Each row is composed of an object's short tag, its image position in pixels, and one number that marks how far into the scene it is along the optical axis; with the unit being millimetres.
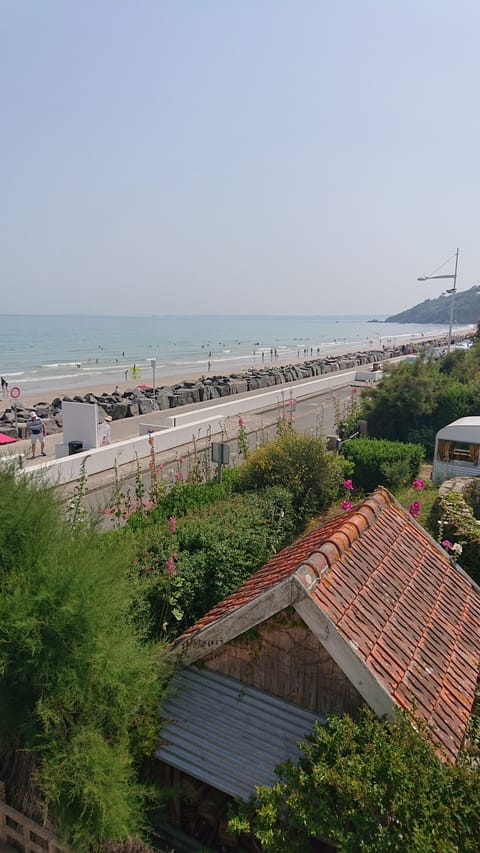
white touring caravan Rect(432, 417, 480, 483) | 13336
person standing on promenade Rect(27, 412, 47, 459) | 19375
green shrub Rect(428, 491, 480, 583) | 8141
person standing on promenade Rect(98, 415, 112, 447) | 18625
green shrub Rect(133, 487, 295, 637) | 6348
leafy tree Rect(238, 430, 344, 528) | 10906
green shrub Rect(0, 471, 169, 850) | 3756
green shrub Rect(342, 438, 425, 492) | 13141
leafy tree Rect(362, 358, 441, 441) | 17422
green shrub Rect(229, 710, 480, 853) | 3236
